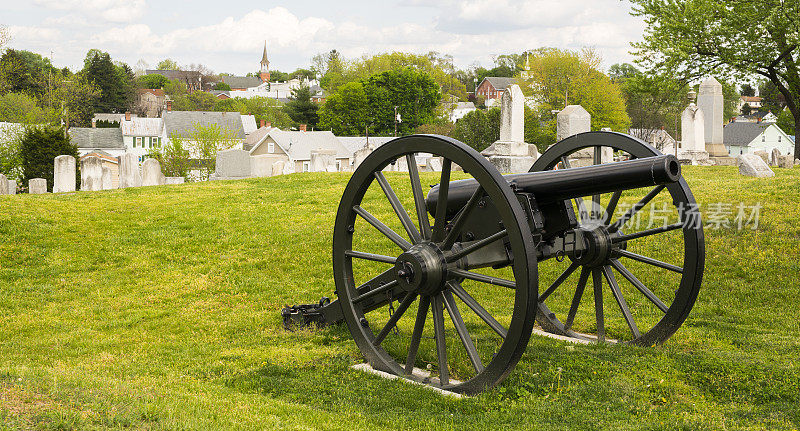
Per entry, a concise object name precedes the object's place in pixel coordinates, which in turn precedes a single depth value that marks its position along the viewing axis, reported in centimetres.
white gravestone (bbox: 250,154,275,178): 2123
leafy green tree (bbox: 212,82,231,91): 16104
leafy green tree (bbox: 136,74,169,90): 13125
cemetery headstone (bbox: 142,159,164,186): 1923
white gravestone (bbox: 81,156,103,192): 1806
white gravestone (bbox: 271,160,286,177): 2277
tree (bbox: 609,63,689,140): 6051
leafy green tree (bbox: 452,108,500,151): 5797
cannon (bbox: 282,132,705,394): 501
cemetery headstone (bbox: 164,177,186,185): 2258
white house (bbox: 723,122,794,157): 7119
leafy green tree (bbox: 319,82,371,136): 7831
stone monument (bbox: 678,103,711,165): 2400
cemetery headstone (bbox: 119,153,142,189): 1888
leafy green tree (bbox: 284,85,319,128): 8381
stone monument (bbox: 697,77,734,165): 2541
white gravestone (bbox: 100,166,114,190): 1851
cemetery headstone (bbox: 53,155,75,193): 1759
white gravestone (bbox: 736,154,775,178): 1612
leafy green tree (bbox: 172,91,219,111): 10100
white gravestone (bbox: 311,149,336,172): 2325
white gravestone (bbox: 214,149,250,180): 1989
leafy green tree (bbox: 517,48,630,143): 6016
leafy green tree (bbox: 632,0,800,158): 2230
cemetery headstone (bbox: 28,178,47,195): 1880
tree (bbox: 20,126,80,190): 3266
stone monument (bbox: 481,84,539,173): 1853
